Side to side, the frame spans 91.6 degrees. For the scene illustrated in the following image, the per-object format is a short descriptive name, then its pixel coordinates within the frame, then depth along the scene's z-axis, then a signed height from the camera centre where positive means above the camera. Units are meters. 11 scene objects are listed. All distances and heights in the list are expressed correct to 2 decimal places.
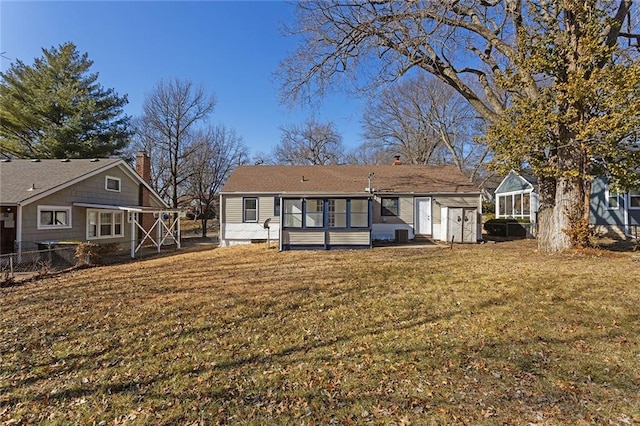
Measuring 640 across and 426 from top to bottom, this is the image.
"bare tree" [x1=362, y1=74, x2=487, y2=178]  28.98 +9.00
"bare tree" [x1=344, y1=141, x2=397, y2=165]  36.06 +8.02
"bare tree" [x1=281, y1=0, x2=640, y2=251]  8.73 +4.54
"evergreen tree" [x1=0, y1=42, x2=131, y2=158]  21.22 +7.58
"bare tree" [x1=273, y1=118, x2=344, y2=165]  34.50 +8.06
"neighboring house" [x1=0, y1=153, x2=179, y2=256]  12.30 +0.76
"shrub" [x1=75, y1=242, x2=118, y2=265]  11.13 -1.25
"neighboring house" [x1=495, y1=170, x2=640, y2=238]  15.09 +0.63
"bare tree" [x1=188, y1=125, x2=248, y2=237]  27.91 +4.69
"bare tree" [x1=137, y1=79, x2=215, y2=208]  27.56 +7.75
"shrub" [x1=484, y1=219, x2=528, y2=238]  18.43 -0.62
